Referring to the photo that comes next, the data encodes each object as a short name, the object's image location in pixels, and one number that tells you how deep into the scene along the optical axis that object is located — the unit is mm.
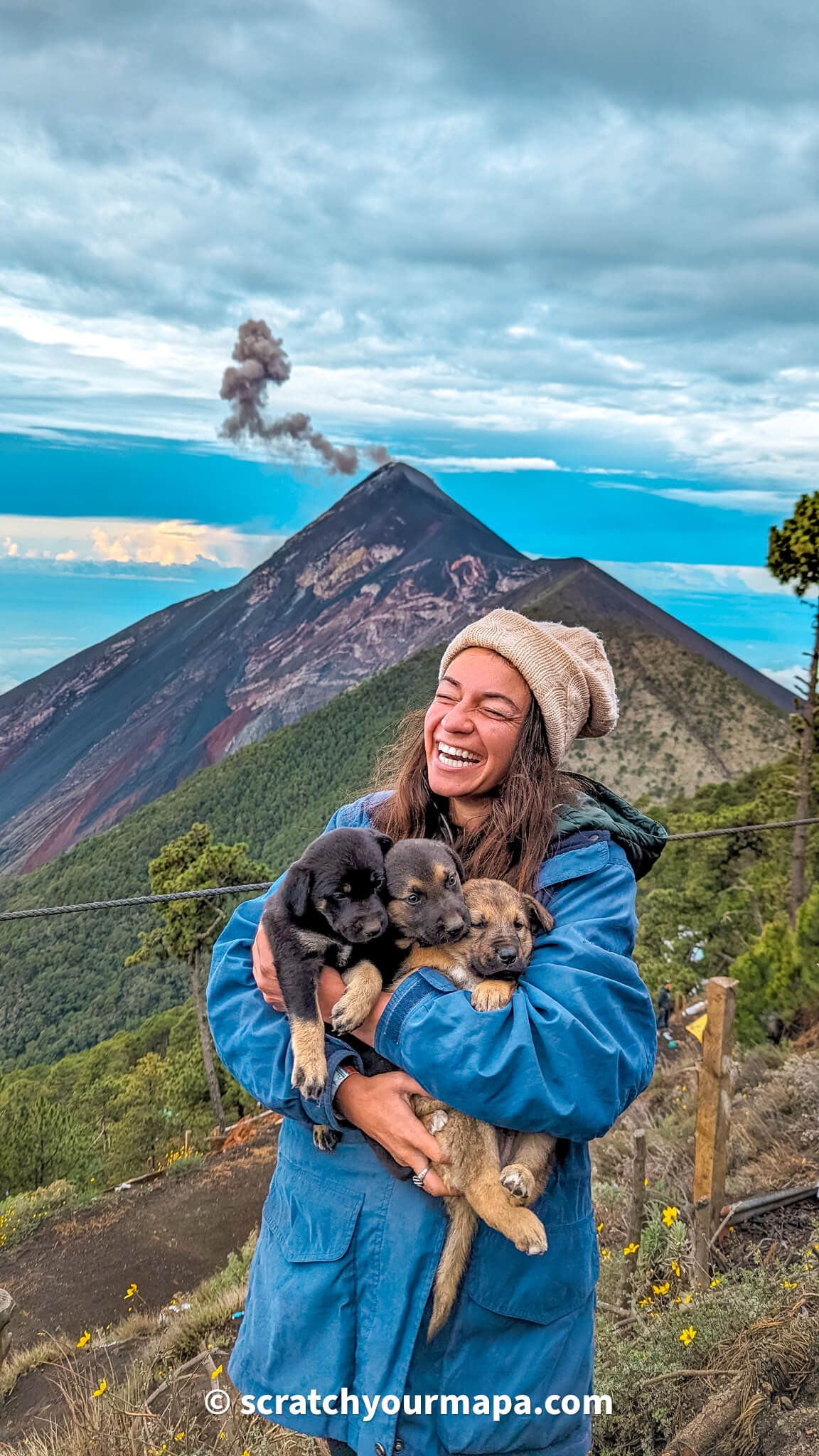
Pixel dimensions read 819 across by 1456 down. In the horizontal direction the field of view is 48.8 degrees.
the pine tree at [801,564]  18547
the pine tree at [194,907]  36719
